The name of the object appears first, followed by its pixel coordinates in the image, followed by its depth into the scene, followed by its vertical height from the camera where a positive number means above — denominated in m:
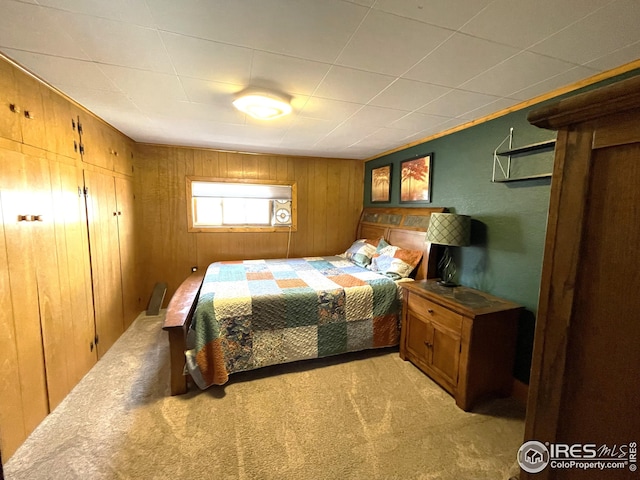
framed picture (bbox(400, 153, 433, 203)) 3.06 +0.44
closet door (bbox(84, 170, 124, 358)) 2.44 -0.49
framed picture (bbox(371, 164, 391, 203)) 3.82 +0.45
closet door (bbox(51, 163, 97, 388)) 1.96 -0.50
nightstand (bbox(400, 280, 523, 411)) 1.89 -0.94
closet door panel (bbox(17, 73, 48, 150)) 1.63 +0.61
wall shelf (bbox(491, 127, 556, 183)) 1.89 +0.51
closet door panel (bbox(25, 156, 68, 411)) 1.71 -0.50
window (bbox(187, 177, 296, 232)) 3.90 +0.10
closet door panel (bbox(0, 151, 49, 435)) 1.50 -0.43
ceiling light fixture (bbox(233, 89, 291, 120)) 1.93 +0.82
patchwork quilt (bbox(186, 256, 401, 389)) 2.13 -0.95
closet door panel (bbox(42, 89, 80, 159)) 1.87 +0.62
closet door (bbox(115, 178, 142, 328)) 3.05 -0.46
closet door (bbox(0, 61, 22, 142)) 1.48 +0.58
